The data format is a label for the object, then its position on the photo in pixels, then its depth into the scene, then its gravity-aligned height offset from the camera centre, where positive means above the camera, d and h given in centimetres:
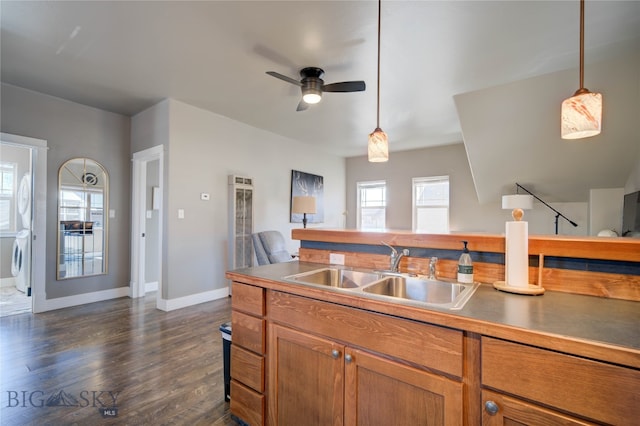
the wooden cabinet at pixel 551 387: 73 -48
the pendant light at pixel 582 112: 117 +43
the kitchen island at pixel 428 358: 77 -50
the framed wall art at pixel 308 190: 544 +47
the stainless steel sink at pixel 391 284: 139 -38
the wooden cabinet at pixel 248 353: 149 -77
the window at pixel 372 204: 654 +21
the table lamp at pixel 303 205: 483 +13
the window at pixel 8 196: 458 +25
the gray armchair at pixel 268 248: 402 -51
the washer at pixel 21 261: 400 -72
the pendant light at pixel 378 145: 179 +43
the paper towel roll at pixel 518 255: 126 -19
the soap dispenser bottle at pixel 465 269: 141 -28
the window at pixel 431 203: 578 +22
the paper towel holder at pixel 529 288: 121 -33
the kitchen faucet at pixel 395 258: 166 -26
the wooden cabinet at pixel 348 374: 101 -66
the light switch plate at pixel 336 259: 197 -32
